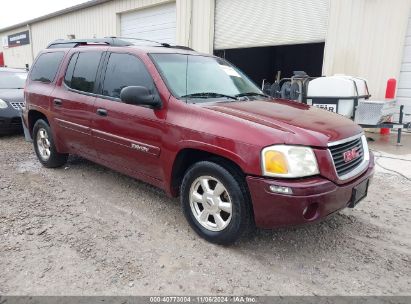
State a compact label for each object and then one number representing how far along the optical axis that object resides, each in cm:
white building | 829
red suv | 273
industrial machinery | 718
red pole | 810
